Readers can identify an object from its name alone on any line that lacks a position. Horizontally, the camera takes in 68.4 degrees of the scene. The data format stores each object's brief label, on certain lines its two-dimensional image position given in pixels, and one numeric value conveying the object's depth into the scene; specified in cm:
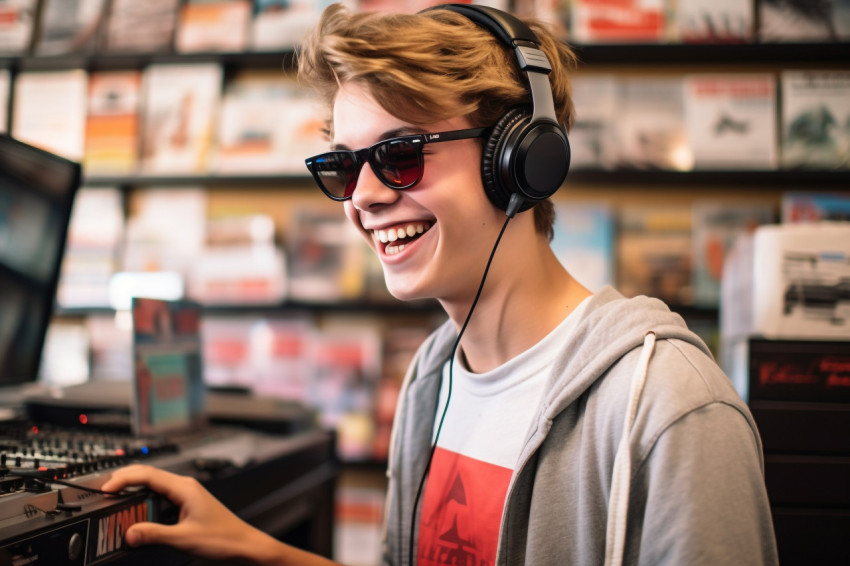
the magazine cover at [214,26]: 243
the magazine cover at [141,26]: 246
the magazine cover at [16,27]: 253
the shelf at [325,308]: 231
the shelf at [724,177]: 210
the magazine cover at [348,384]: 233
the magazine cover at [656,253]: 221
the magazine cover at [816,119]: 211
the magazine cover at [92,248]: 247
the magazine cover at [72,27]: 250
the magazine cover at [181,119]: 244
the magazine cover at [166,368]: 109
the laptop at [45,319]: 105
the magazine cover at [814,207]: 212
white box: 110
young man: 66
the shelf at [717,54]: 210
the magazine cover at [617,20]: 217
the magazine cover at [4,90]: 255
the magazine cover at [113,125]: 248
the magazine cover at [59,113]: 252
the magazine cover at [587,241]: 222
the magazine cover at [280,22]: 239
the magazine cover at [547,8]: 218
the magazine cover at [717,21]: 214
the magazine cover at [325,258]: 239
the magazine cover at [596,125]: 221
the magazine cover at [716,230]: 219
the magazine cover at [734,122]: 217
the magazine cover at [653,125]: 221
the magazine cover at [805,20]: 209
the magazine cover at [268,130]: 242
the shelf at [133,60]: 239
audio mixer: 64
